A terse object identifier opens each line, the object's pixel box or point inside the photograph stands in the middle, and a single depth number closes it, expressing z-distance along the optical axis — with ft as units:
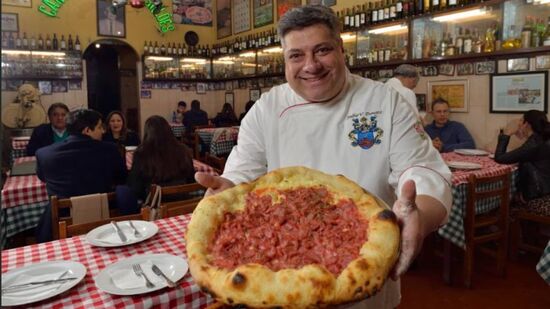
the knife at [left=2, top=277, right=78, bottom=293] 4.87
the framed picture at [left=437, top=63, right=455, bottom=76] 18.72
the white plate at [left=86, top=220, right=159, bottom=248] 6.22
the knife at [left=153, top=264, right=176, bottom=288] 4.84
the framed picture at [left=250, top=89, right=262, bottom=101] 32.97
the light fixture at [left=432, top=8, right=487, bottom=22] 16.99
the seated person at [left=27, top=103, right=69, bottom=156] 15.99
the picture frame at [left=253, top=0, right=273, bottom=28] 31.86
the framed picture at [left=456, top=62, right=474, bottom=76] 18.00
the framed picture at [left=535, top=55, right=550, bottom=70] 15.30
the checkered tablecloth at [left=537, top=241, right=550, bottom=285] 7.80
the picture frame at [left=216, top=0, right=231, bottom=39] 36.86
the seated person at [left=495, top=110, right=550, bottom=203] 12.91
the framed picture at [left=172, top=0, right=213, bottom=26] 35.94
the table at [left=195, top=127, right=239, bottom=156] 25.88
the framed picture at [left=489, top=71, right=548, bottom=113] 15.70
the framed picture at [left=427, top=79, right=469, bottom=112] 18.59
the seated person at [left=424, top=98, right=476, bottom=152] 17.15
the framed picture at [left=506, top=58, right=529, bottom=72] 16.08
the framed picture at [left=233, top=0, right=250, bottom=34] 34.53
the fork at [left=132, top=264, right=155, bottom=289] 4.86
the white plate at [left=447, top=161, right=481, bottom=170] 12.45
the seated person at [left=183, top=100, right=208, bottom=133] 31.30
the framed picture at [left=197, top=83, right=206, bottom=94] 37.47
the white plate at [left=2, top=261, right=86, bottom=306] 4.57
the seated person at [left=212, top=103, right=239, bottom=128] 31.98
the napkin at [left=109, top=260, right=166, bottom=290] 4.90
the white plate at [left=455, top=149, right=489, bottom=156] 15.35
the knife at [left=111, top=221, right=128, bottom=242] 6.38
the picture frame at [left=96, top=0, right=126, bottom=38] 32.32
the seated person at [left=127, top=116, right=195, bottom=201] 11.84
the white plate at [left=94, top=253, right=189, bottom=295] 4.73
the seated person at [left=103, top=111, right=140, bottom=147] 17.93
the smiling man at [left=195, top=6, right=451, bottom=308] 4.97
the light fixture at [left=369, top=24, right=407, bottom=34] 19.92
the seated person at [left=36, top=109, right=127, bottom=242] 10.74
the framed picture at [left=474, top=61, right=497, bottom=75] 17.17
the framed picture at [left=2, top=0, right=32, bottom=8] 28.40
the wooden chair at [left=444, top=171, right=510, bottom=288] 11.41
